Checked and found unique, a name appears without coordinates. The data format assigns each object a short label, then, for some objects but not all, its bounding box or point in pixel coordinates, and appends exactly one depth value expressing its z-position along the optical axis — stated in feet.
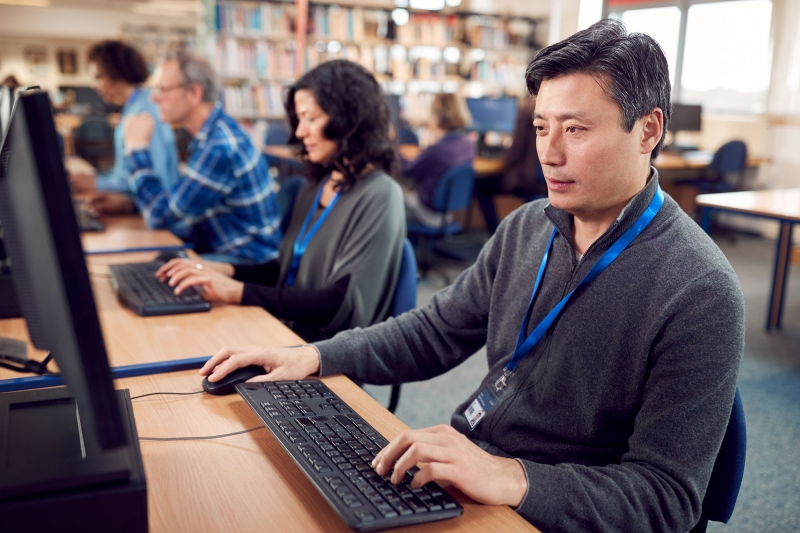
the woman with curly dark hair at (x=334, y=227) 5.63
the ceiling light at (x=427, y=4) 23.72
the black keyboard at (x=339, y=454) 2.50
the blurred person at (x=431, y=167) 15.12
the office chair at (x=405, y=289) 5.77
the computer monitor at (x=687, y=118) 22.90
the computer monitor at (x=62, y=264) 1.87
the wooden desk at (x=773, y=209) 11.46
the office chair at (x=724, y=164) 20.83
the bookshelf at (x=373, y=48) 21.07
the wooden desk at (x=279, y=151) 17.77
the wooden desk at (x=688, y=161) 20.39
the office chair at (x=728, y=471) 3.20
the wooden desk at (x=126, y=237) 7.63
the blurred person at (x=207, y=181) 7.85
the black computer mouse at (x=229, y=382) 3.70
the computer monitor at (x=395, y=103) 19.22
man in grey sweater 2.84
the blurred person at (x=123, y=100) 10.69
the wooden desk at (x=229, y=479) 2.56
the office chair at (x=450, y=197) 14.47
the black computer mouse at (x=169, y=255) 6.49
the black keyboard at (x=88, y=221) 8.38
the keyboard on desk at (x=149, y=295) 5.17
